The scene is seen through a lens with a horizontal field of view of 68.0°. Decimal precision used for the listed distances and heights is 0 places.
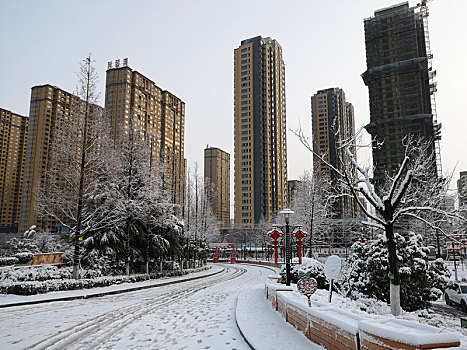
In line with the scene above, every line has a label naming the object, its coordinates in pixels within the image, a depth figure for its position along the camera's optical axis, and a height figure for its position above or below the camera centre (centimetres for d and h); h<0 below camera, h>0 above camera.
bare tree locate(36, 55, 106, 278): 2139 +428
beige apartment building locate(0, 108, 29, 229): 9806 +1720
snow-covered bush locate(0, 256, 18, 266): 3112 -357
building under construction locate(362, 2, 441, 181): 7344 +3086
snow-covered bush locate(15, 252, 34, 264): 3394 -352
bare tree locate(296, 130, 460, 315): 865 +20
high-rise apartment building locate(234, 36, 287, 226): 10825 +2826
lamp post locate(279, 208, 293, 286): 1430 -101
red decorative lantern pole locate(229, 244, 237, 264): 6412 -593
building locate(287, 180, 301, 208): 12734 +1038
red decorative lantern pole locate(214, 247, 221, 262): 6743 -672
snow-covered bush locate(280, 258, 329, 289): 1752 -263
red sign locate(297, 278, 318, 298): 838 -163
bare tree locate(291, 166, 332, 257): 3581 +187
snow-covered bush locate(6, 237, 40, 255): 3971 -286
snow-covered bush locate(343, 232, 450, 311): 1352 -224
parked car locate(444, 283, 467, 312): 1686 -392
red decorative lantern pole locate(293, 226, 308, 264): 2431 -103
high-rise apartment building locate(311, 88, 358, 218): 13975 +4406
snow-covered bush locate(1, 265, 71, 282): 1823 -295
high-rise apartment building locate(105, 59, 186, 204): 10506 +3708
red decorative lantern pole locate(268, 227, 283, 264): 2358 -98
